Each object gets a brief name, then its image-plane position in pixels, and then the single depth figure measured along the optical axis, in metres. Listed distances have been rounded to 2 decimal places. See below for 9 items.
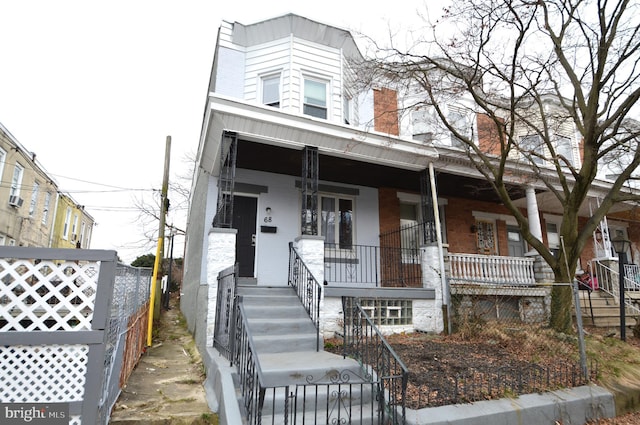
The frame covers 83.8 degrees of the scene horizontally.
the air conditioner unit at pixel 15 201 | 15.96
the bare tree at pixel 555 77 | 7.45
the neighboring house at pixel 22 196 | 15.43
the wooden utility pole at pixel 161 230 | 8.96
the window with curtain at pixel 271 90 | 9.77
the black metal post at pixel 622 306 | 7.64
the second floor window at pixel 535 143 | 11.83
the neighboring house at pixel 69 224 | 22.36
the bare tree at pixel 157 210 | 26.19
